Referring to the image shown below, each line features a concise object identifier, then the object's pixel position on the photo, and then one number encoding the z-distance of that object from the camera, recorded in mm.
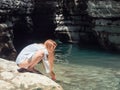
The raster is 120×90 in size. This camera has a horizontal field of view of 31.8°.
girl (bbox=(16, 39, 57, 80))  6561
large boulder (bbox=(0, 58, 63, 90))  6182
